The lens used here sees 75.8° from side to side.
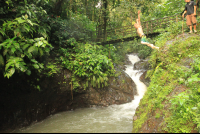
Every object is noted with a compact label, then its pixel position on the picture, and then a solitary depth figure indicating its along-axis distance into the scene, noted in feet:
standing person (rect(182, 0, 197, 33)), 18.62
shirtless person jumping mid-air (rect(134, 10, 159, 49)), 16.58
